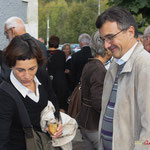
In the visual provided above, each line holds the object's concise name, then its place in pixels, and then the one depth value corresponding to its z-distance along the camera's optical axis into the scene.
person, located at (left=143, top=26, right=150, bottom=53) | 4.80
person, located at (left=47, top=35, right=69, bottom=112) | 6.68
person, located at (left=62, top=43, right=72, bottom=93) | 7.66
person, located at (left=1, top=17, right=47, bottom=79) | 4.15
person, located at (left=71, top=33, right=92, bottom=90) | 6.23
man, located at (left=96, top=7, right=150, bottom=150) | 2.02
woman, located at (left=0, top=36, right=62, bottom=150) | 2.38
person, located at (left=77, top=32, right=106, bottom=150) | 3.32
